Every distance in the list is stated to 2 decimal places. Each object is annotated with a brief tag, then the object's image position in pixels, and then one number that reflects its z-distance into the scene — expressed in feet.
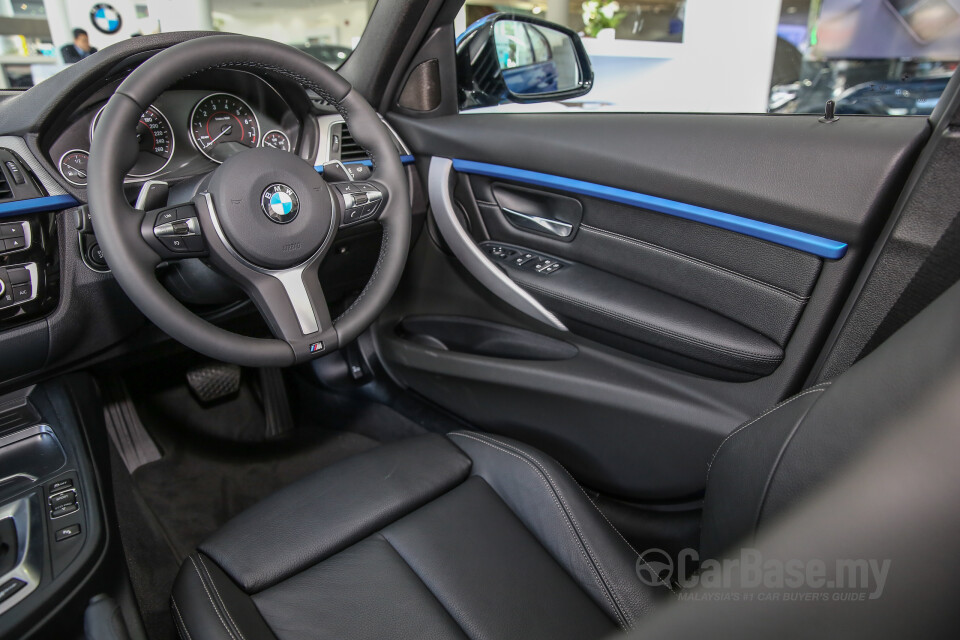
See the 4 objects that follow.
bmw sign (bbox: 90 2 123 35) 9.60
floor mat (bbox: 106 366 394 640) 4.65
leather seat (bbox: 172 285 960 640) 2.42
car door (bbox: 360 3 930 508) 3.54
